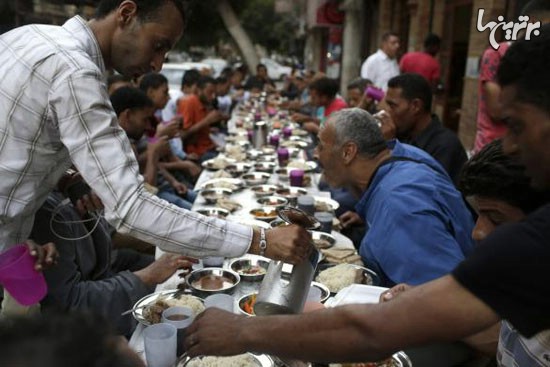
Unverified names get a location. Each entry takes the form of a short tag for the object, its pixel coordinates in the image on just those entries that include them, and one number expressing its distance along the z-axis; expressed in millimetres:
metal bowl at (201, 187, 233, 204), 3770
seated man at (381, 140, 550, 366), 1474
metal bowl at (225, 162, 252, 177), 4746
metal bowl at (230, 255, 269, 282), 2470
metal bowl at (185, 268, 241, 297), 2240
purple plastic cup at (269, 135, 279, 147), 6203
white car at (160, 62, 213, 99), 12047
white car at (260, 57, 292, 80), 27852
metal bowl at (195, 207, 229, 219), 3441
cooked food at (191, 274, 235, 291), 2271
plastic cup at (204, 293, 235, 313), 1944
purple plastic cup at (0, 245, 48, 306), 1520
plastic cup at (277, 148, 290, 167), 5066
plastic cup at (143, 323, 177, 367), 1570
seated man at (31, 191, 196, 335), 1985
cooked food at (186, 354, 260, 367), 1629
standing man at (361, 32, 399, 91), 8047
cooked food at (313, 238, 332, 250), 2821
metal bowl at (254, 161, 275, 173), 4867
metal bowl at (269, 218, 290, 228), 2720
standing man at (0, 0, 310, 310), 1558
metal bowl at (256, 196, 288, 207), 3729
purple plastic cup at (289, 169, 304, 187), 4230
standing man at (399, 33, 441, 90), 6730
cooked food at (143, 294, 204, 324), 1905
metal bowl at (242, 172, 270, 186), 4414
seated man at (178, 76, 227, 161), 6859
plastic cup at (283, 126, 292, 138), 7058
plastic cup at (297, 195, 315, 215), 3199
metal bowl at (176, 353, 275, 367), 1629
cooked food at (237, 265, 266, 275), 2441
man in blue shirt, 2197
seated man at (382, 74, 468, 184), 3928
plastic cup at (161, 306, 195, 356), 1664
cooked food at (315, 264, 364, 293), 2236
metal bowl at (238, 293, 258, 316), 1992
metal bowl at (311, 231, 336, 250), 2865
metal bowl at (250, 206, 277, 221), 3324
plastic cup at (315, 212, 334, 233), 3084
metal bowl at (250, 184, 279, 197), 4023
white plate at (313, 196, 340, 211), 3635
